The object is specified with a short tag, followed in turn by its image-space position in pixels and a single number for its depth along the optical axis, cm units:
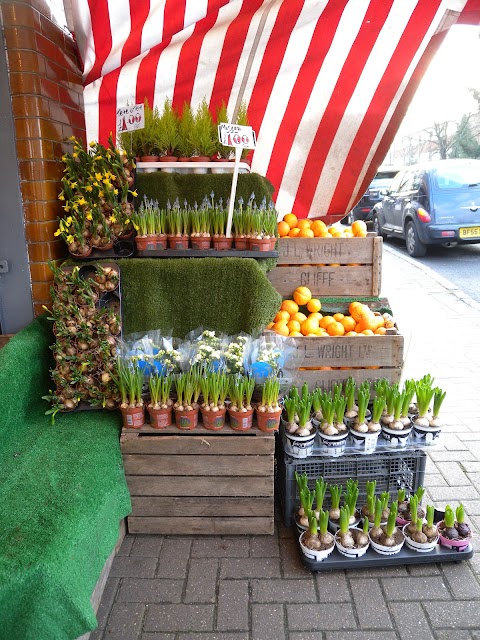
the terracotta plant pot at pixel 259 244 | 314
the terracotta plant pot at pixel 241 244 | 320
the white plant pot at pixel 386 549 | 259
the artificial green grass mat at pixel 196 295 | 306
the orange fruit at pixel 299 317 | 355
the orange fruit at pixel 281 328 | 337
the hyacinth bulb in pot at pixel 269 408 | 272
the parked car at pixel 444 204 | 1005
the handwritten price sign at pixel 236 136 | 310
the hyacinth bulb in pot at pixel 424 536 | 261
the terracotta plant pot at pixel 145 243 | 313
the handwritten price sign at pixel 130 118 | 322
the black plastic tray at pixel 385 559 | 258
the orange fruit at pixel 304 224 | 395
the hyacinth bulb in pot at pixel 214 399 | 275
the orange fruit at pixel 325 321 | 352
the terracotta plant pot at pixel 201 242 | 318
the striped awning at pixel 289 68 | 331
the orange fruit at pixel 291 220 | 406
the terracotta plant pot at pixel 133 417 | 275
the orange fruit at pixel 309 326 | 344
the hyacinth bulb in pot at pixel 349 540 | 258
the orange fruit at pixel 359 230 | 394
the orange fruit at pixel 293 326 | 345
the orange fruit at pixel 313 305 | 370
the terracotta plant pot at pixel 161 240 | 315
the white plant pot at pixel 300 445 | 284
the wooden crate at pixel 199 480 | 276
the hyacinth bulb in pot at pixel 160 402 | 275
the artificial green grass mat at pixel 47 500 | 180
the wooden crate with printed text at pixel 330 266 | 376
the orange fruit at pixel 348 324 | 353
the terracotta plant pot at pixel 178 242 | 318
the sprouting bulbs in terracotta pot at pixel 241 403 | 273
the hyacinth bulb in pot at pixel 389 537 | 258
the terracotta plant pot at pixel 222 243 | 318
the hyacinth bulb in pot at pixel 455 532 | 262
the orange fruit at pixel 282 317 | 350
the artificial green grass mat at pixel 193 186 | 338
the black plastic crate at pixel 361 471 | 293
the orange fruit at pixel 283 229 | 393
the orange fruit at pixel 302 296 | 370
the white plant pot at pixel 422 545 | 261
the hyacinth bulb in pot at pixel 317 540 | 257
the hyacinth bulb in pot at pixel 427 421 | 291
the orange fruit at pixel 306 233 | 388
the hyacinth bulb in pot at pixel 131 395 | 275
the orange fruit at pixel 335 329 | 343
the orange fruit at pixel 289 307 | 362
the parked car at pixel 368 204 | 1502
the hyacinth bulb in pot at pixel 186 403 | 276
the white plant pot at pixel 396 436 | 290
